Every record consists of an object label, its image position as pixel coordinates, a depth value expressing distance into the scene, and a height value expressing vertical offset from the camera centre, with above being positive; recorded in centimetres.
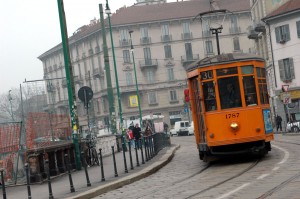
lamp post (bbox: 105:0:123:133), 3691 +674
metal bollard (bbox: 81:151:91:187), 1569 -108
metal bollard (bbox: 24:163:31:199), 1305 -72
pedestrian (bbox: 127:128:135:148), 4127 -27
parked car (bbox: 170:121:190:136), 7451 -23
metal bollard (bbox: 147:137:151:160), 2397 -67
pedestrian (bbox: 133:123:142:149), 3639 -7
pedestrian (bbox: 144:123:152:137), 3738 -8
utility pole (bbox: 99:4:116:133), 3384 +282
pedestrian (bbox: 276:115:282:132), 5397 -43
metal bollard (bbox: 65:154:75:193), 1465 -103
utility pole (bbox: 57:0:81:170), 2178 +174
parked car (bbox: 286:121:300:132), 4779 -87
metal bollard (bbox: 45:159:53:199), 1368 -102
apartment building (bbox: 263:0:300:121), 5509 +558
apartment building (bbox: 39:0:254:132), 9531 +1106
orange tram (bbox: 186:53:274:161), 1847 +43
